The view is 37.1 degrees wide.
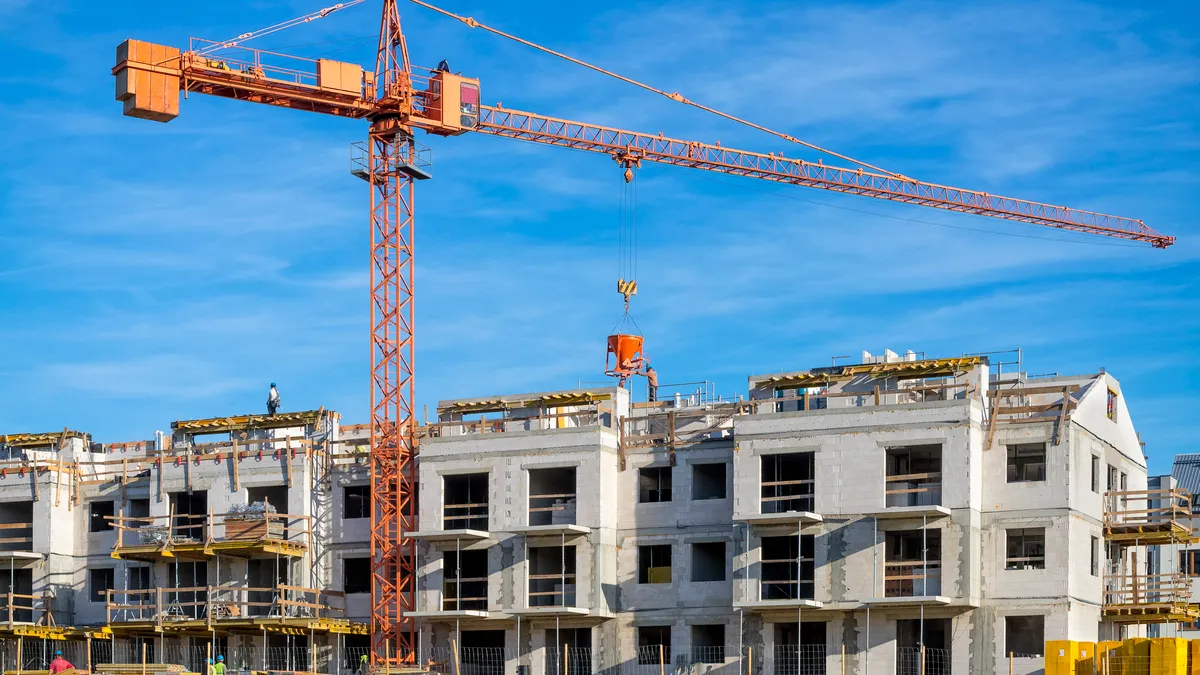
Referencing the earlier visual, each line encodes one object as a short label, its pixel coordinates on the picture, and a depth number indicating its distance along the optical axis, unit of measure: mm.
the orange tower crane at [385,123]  79125
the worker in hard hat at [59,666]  69500
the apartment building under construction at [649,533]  68750
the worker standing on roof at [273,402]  85125
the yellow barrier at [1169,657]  61938
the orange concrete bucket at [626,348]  94125
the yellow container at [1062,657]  63844
